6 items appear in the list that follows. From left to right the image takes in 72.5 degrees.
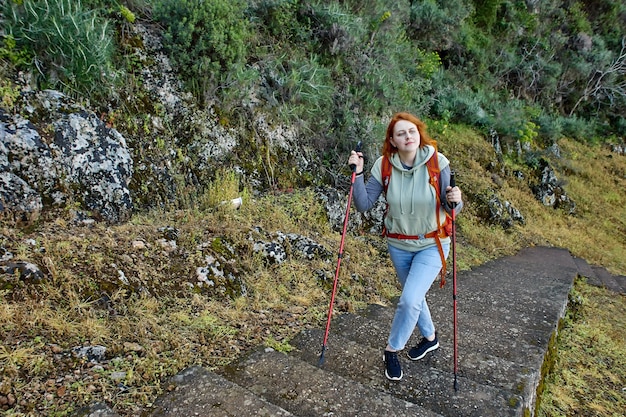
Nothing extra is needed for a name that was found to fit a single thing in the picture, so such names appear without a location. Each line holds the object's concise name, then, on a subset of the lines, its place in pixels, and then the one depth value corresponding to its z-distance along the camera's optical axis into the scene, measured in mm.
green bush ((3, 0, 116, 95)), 4531
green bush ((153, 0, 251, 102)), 5711
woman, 3076
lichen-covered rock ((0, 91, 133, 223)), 3998
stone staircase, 2592
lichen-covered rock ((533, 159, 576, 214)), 11555
